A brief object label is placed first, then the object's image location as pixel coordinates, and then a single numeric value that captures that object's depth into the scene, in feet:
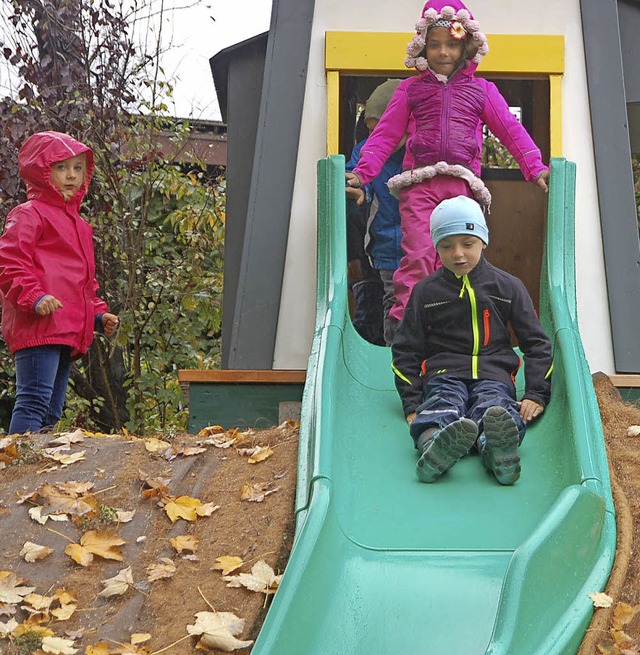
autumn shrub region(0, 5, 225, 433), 26.68
